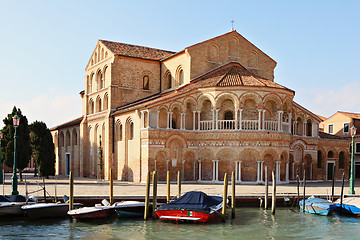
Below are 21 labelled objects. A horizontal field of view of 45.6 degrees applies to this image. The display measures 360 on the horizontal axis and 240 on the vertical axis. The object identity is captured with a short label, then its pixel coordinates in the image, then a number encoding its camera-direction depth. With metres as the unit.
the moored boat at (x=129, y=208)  19.25
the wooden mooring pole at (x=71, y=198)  18.42
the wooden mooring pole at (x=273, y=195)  19.84
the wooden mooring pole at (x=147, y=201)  18.58
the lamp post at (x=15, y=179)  20.87
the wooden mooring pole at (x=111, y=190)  20.17
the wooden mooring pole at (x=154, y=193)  18.96
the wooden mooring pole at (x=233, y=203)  19.19
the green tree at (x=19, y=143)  31.94
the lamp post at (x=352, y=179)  24.42
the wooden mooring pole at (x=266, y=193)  20.49
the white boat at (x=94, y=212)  18.08
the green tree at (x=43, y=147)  35.47
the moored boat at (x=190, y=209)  17.92
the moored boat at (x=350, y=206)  20.47
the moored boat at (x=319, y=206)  20.55
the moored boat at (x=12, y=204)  18.64
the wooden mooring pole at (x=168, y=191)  20.89
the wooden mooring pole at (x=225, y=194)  18.06
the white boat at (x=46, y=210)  18.40
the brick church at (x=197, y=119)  31.31
